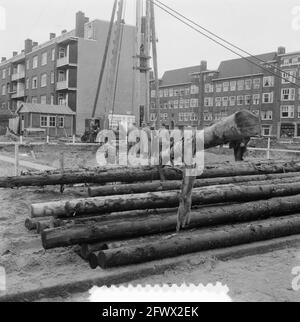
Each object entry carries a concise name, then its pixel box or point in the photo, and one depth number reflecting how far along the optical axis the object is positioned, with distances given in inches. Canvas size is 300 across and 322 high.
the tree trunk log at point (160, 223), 198.4
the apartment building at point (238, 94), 2640.3
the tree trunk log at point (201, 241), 188.9
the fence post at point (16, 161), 440.8
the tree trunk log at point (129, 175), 323.9
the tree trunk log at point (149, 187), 283.0
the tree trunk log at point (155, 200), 236.4
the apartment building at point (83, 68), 2006.6
